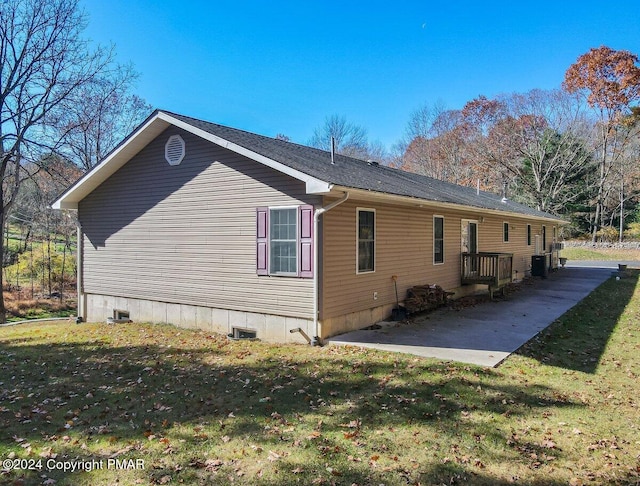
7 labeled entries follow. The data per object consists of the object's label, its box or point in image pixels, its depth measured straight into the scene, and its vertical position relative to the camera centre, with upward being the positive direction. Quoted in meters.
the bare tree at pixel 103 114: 17.52 +6.28
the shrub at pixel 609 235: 36.31 +0.65
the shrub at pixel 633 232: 34.75 +0.88
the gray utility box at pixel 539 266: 18.75 -1.07
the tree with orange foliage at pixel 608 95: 32.94 +11.84
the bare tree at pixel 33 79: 15.18 +6.16
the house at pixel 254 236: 7.91 +0.14
